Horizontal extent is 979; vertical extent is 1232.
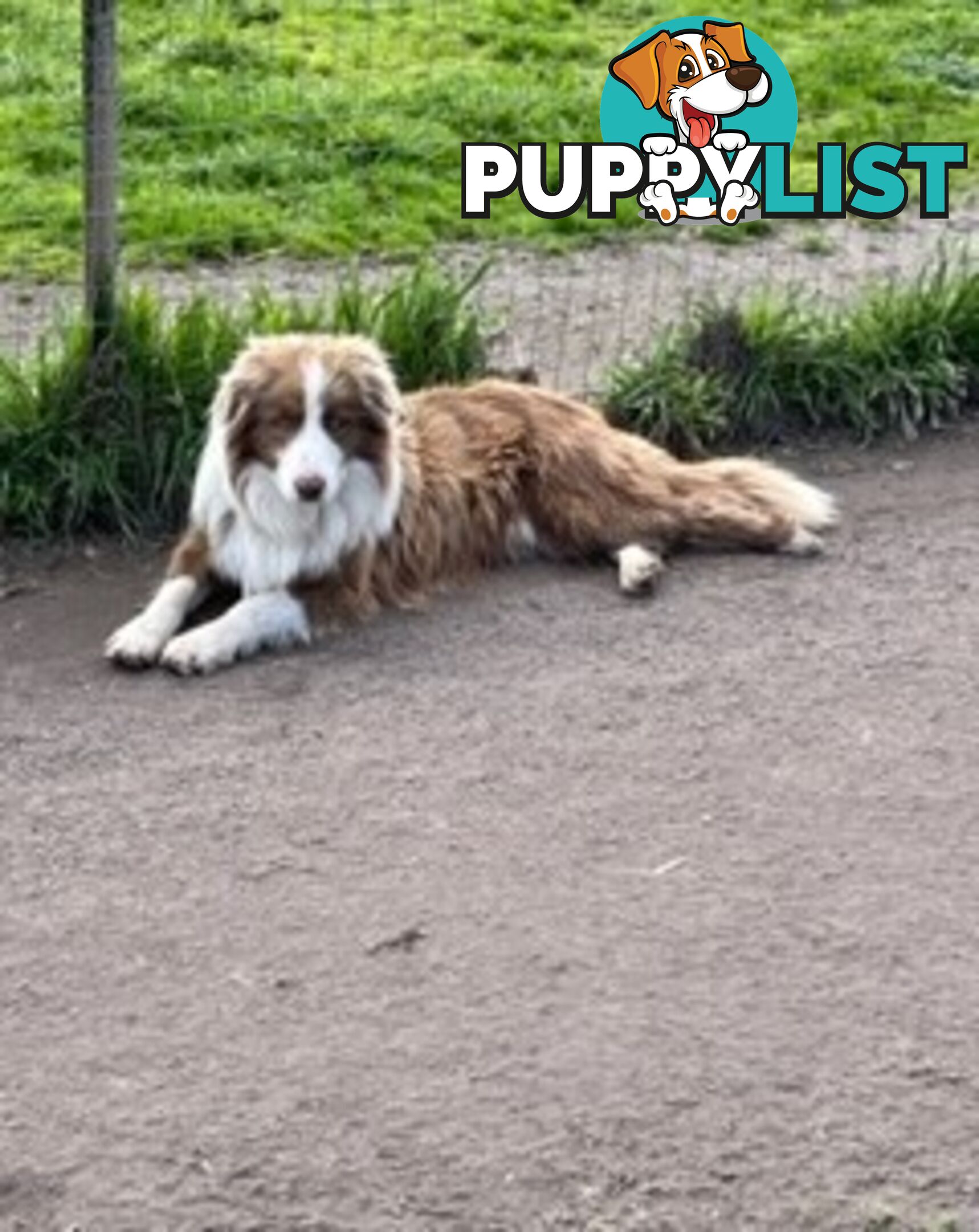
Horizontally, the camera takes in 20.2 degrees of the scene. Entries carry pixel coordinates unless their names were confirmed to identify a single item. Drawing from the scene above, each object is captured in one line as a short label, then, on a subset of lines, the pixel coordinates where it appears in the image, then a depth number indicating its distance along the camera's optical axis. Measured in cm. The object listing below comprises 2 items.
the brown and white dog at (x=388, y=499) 674
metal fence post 741
